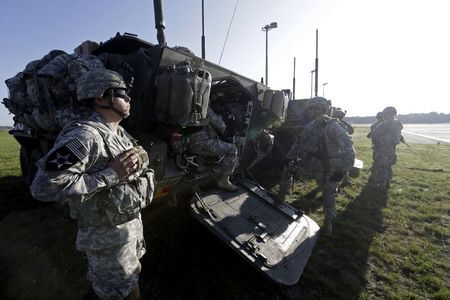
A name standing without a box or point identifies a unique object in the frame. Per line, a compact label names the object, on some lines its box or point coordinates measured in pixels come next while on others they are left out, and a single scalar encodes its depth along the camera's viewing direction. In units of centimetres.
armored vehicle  289
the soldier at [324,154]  398
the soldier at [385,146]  657
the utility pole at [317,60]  1317
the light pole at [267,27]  1501
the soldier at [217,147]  393
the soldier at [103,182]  142
